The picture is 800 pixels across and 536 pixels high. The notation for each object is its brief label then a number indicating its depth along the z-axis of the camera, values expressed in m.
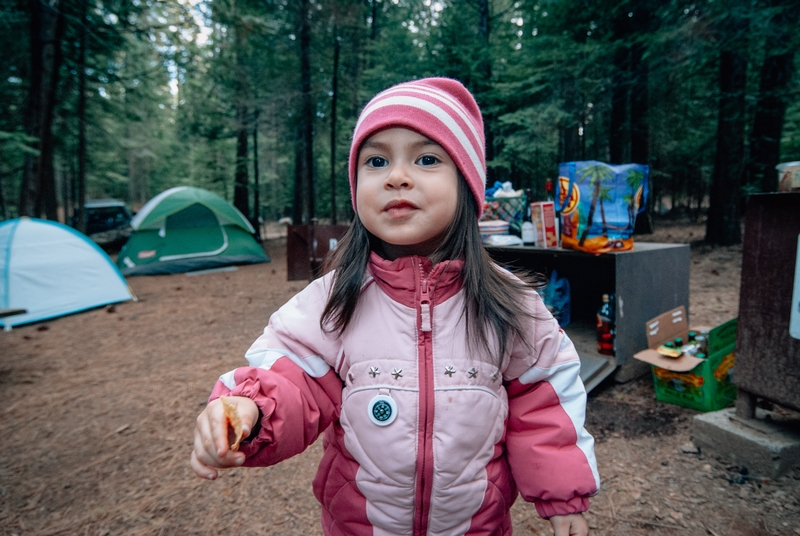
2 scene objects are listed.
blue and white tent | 6.41
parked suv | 16.35
